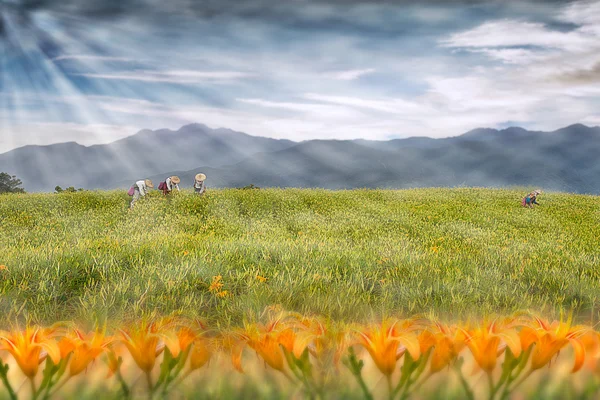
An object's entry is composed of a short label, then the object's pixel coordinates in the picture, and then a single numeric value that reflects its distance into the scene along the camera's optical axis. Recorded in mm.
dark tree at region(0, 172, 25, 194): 42650
